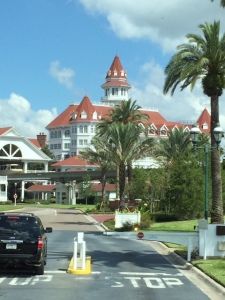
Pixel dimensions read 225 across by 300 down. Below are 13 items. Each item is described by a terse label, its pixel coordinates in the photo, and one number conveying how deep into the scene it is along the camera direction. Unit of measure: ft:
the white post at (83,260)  55.37
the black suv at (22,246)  51.57
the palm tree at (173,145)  219.61
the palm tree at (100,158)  228.02
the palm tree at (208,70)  90.43
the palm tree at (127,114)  191.72
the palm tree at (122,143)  162.91
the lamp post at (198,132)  75.00
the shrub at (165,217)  159.93
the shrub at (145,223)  127.13
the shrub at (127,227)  122.31
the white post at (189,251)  64.28
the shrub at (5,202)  312.58
